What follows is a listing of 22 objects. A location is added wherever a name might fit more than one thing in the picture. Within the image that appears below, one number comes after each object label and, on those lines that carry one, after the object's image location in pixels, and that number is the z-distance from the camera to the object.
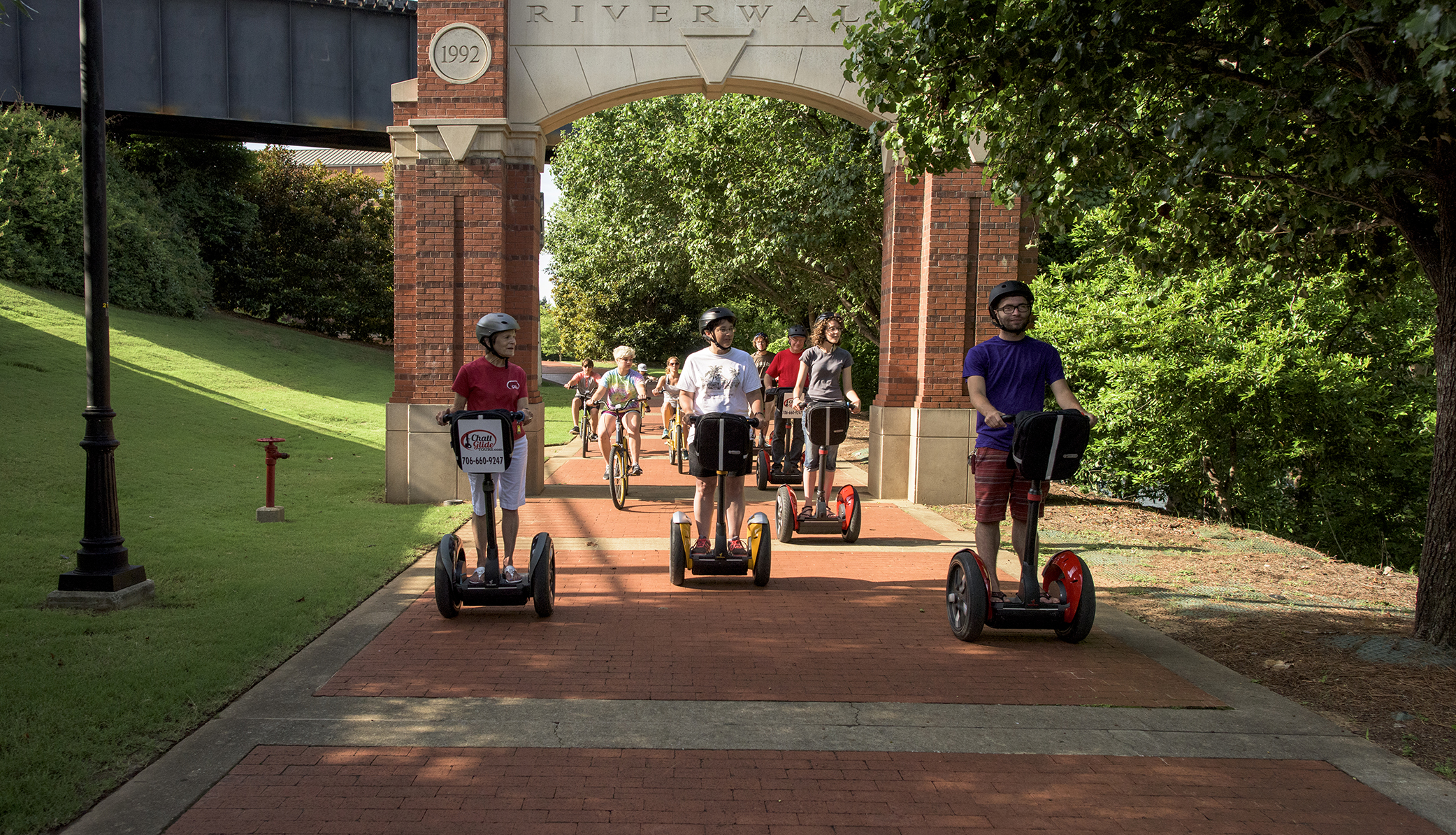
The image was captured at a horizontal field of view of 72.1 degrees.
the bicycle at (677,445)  14.80
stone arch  11.28
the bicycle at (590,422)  16.98
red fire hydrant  9.53
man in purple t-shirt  5.69
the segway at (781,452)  11.84
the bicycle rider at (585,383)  16.23
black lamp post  6.28
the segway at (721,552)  7.12
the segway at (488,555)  5.98
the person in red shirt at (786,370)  12.23
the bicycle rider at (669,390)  16.19
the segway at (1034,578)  5.31
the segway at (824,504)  9.06
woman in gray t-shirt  9.34
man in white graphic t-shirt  7.02
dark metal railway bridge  25.22
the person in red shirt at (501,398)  6.24
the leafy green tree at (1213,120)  4.88
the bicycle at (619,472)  11.20
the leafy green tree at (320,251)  34.47
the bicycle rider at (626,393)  12.98
